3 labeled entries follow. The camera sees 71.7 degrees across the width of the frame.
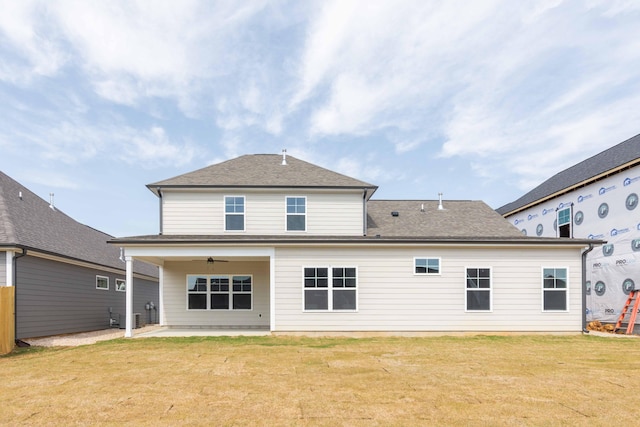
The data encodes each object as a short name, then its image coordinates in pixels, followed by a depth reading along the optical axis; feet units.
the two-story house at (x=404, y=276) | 45.91
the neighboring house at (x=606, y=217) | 52.75
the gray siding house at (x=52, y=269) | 42.42
